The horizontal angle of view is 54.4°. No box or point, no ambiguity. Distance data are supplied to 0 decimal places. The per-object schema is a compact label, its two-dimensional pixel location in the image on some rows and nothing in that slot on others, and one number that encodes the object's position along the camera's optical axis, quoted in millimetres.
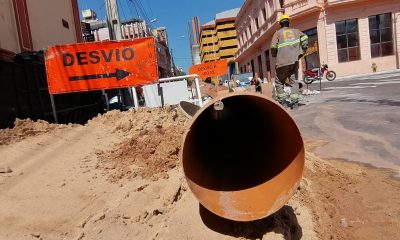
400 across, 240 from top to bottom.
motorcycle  18475
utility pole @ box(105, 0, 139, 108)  14875
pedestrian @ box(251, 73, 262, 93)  18686
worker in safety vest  7715
